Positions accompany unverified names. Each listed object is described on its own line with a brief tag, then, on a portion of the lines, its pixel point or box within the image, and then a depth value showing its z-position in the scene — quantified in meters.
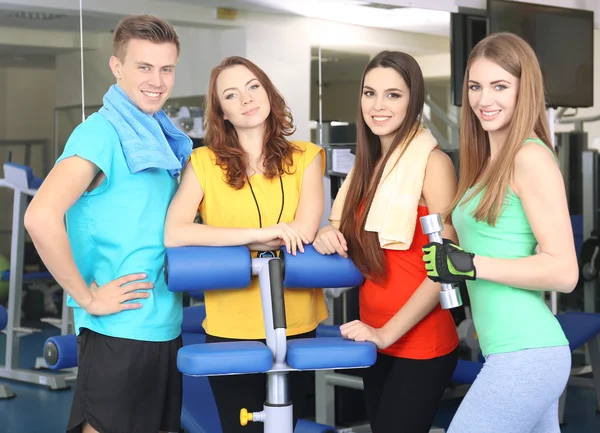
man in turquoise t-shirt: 1.95
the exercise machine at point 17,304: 4.63
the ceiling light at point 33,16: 4.11
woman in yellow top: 2.06
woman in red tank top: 2.04
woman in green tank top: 1.71
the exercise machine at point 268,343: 1.81
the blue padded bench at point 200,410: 2.68
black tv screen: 5.13
